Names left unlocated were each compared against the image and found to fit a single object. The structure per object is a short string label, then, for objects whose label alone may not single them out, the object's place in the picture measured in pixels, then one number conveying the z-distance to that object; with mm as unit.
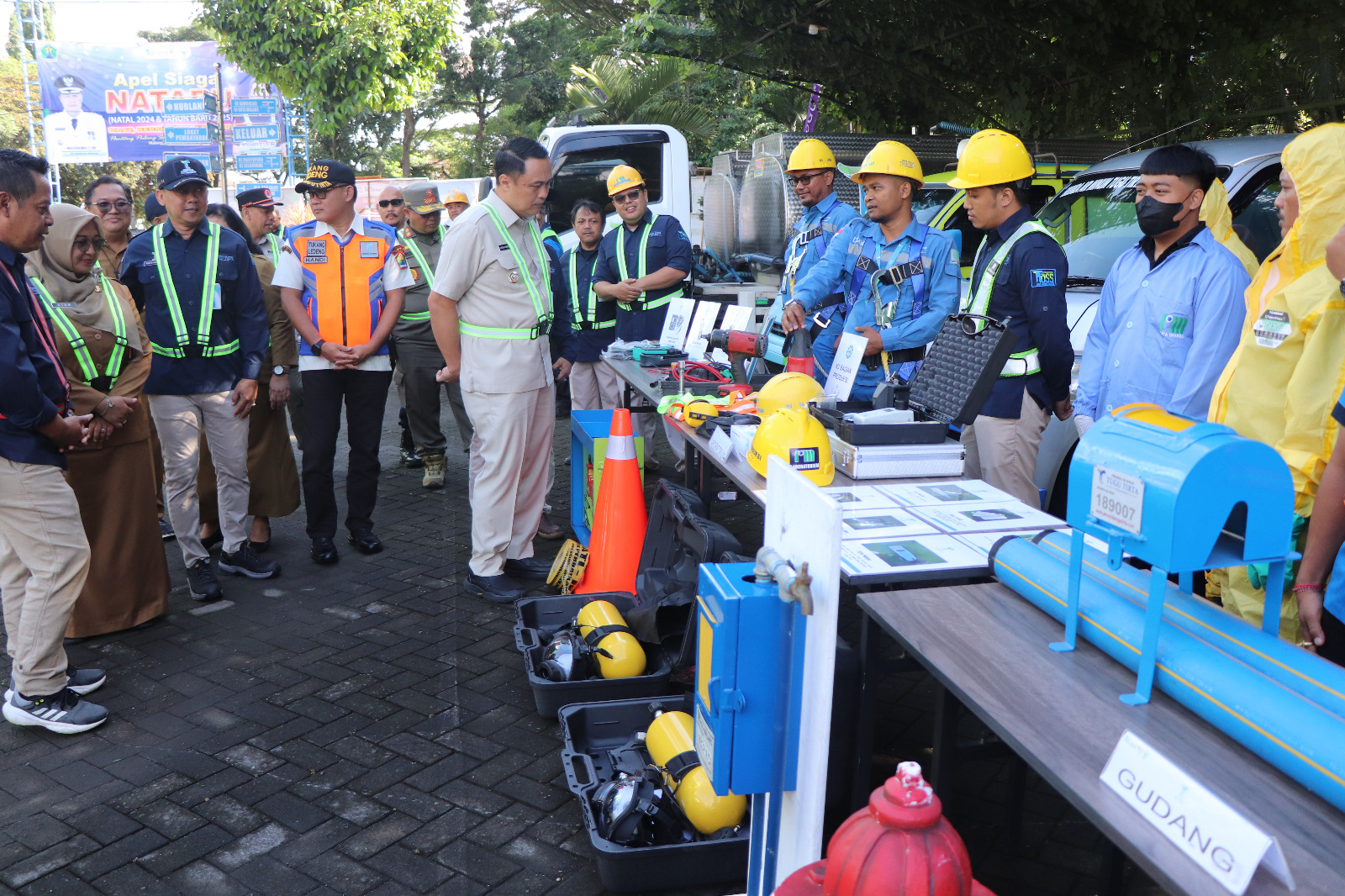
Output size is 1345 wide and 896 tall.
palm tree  20219
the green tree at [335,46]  14773
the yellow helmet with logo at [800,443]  3121
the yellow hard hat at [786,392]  3658
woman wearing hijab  3934
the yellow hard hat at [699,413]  4031
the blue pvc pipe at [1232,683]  1349
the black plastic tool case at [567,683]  3449
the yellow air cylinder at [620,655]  3504
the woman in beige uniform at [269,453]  5430
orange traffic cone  4383
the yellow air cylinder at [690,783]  2623
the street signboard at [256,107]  23031
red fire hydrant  1326
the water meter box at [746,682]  1790
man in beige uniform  4438
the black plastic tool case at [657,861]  2553
